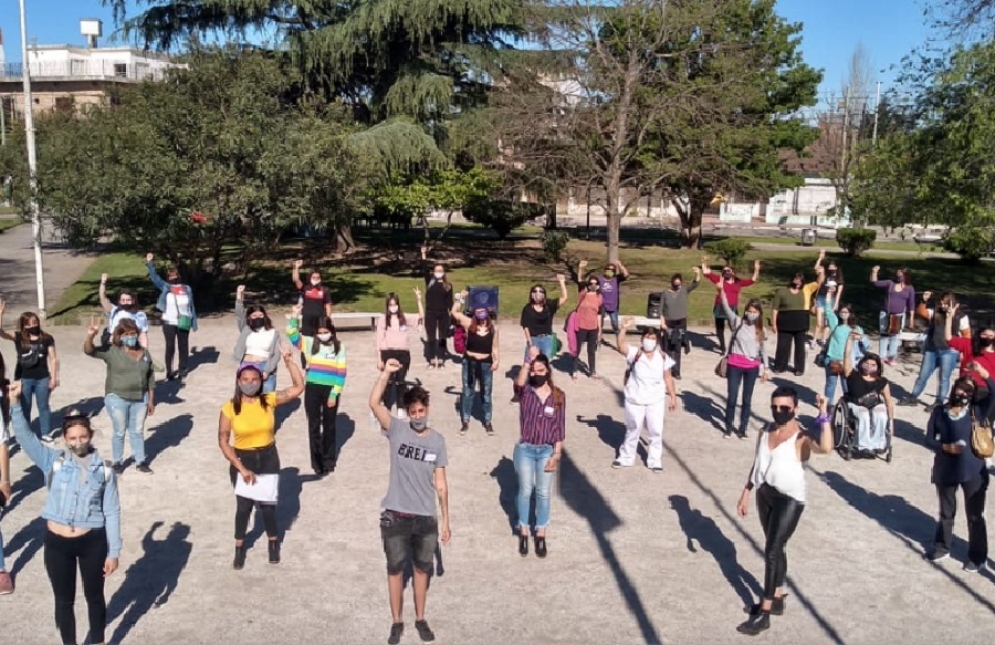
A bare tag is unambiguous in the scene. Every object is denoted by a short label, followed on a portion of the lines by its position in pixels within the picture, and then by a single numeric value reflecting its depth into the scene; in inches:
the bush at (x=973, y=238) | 655.8
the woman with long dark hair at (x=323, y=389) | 354.3
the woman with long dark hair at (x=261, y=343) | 369.4
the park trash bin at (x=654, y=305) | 674.8
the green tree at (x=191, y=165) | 663.1
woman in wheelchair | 390.6
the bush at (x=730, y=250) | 1261.6
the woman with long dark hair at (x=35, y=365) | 374.9
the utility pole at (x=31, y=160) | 693.9
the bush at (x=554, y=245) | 1298.0
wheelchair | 403.5
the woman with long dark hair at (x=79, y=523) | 212.2
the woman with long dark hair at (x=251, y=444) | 264.8
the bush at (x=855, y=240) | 1392.7
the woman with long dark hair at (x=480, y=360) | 415.5
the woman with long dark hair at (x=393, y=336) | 420.2
